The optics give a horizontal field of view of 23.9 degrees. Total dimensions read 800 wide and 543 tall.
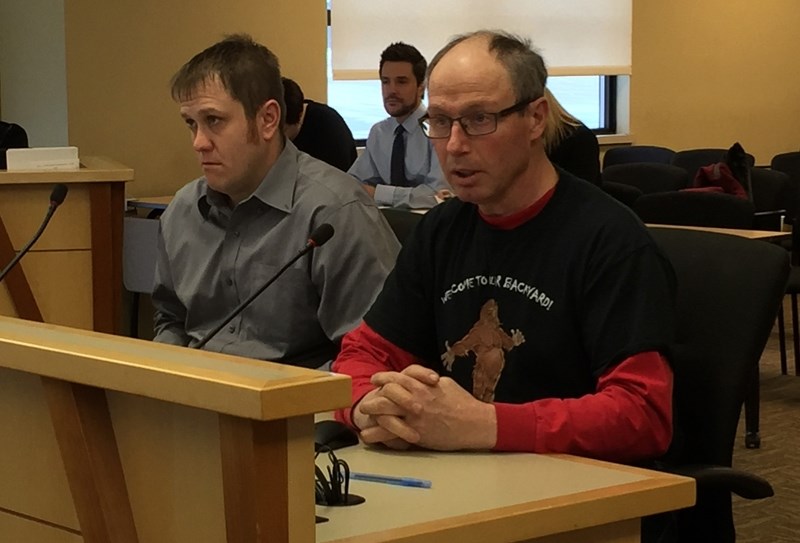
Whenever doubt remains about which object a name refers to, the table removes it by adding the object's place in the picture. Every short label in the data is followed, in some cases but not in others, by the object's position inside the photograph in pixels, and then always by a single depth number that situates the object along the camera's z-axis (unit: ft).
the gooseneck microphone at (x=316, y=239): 9.70
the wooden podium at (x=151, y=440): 4.98
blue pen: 7.06
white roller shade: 33.57
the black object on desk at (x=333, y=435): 8.05
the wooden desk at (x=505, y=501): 6.20
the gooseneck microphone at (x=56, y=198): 11.26
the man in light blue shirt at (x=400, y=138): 26.91
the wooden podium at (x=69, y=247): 20.43
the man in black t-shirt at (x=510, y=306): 7.98
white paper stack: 20.49
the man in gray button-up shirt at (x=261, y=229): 11.80
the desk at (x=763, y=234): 20.00
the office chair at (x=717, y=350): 9.12
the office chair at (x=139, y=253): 22.01
